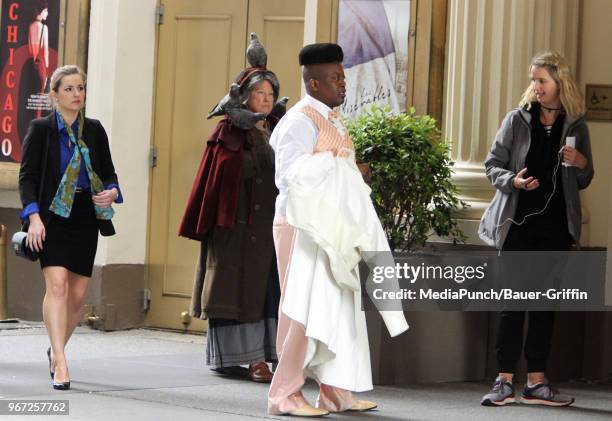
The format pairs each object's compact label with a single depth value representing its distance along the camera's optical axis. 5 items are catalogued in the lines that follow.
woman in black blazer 13.02
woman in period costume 14.32
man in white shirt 11.43
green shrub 14.17
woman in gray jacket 13.19
